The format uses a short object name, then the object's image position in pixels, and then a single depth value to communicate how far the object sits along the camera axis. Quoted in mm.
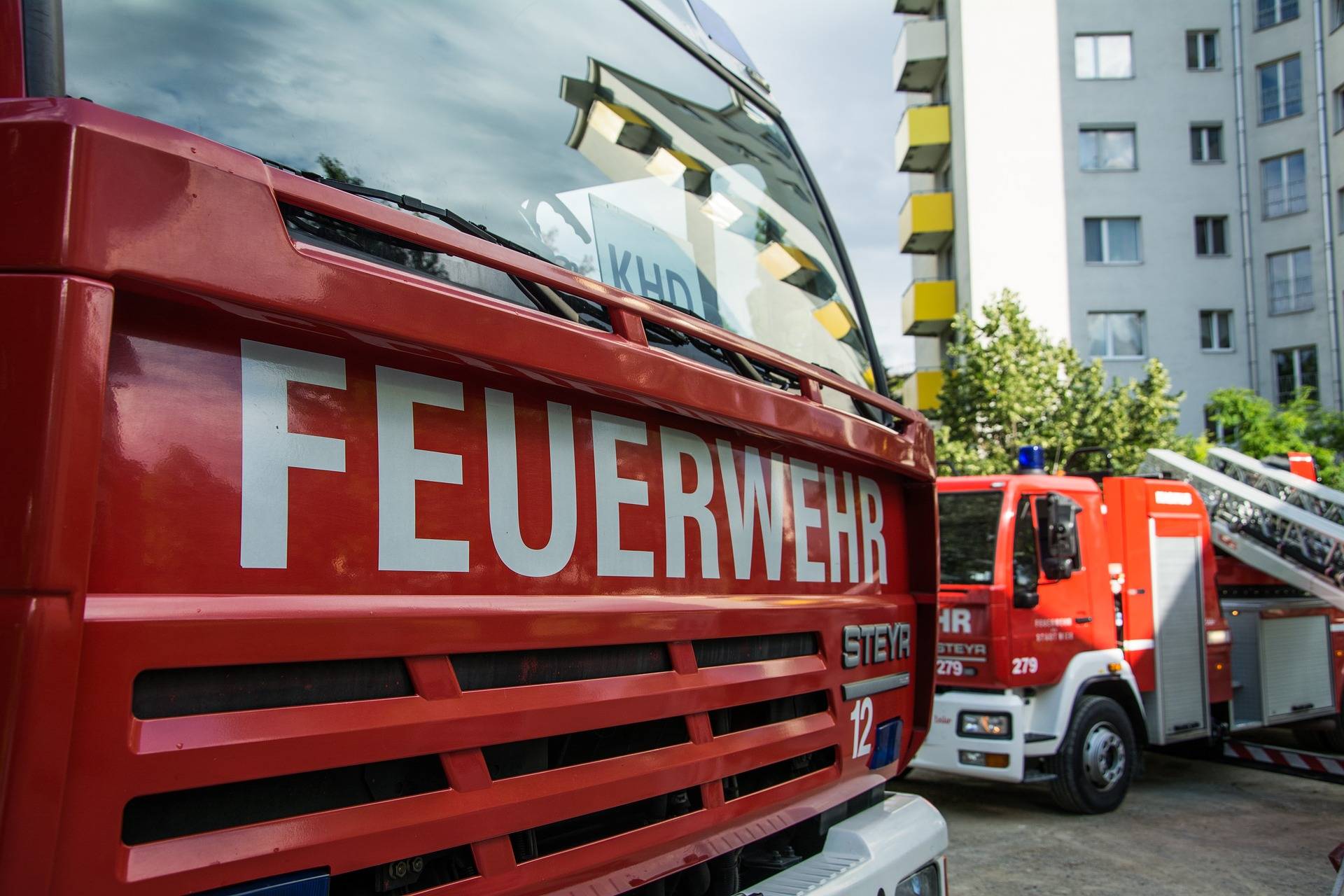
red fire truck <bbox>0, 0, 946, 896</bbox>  1117
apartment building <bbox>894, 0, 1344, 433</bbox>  24312
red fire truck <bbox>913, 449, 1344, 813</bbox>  6922
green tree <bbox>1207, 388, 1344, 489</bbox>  20359
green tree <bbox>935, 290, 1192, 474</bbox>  17594
